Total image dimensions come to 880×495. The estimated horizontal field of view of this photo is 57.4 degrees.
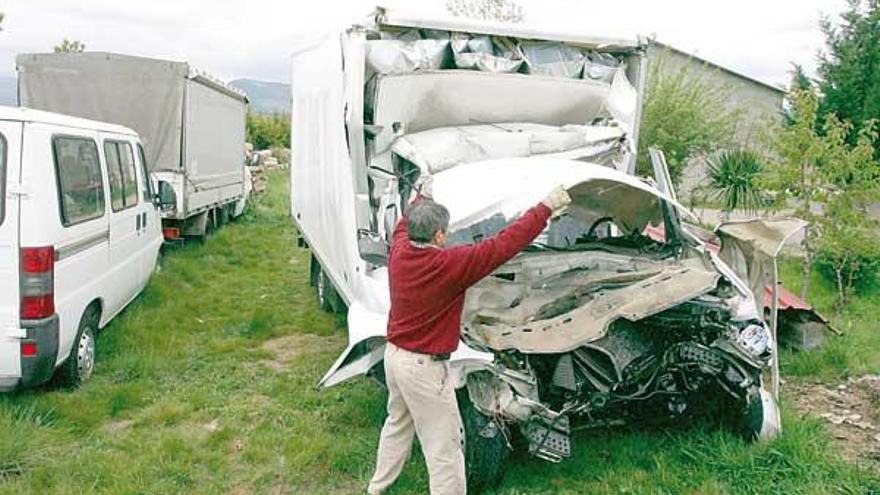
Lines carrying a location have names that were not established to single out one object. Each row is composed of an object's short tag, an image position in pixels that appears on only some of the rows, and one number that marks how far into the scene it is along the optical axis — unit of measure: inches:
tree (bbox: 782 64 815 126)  817.4
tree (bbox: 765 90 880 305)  327.3
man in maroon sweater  150.0
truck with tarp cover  417.1
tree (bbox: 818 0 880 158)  831.1
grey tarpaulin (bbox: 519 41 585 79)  252.8
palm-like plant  593.3
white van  195.3
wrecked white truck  168.2
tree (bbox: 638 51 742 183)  652.7
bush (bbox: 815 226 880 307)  344.8
